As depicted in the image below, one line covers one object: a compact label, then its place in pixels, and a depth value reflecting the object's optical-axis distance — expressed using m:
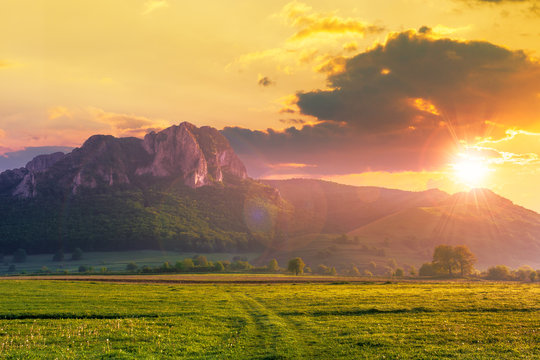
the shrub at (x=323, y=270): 161.00
